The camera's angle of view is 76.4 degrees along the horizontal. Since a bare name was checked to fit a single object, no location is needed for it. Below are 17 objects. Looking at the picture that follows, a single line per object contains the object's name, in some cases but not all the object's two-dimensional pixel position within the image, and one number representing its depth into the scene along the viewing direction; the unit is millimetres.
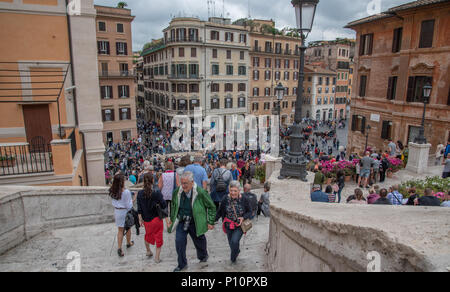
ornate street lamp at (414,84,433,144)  12109
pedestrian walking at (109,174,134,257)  4742
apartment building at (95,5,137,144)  32750
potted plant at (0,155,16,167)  7816
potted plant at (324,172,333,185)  9961
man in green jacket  4285
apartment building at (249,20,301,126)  44688
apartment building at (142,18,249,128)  38344
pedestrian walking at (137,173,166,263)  4492
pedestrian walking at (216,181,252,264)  4449
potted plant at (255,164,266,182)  12011
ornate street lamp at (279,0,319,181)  5426
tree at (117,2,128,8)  35494
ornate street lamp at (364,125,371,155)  20456
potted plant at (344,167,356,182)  10739
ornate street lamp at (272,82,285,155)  12773
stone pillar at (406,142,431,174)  11742
